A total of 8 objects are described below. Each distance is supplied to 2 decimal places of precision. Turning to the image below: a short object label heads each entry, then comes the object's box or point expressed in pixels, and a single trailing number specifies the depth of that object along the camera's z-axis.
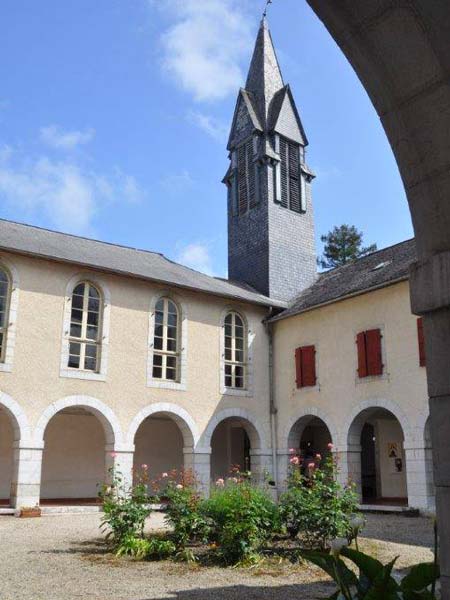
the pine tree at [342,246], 36.75
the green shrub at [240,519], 6.20
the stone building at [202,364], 12.66
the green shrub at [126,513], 7.11
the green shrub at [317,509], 6.72
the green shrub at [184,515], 6.74
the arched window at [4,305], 12.47
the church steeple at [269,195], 18.39
